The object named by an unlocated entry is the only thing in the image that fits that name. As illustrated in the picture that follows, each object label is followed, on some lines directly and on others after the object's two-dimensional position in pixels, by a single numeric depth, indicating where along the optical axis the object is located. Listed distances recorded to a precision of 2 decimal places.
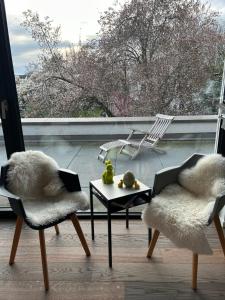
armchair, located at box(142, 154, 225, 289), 1.62
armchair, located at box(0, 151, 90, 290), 1.79
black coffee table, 1.87
